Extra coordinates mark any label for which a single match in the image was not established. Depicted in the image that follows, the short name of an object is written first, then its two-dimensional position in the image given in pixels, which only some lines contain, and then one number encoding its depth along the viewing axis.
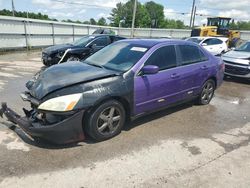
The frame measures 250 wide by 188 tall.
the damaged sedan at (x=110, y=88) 2.79
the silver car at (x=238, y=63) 6.89
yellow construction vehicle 16.66
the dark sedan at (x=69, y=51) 7.86
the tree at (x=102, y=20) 71.59
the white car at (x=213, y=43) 10.78
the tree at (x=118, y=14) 64.18
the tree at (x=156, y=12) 75.23
